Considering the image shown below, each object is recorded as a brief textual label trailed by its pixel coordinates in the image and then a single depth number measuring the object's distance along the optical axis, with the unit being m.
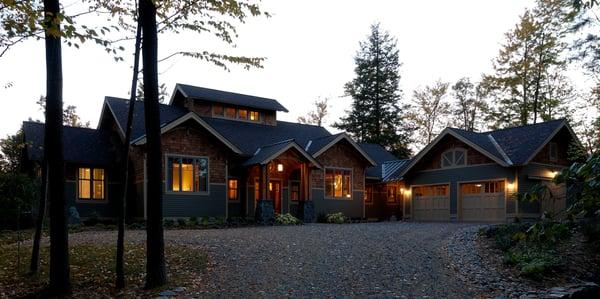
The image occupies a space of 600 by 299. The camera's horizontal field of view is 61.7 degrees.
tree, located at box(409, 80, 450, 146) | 43.91
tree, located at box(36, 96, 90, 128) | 46.12
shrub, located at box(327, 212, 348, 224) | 23.45
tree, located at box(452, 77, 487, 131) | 42.00
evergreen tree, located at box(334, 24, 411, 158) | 43.53
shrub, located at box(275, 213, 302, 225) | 21.23
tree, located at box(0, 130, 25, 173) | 26.77
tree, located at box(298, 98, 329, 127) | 49.44
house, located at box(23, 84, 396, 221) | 20.72
